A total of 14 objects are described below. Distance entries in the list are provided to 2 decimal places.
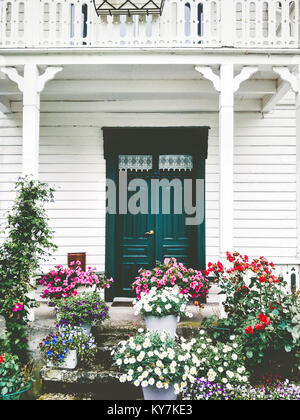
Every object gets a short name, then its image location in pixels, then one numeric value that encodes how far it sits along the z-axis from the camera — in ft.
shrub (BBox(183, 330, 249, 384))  12.50
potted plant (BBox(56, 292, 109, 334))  14.98
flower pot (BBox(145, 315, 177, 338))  14.73
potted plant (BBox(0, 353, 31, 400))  12.67
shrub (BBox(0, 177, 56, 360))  14.67
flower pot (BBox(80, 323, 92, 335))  15.25
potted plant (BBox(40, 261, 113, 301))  17.12
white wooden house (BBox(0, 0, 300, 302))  22.43
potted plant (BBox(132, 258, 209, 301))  16.89
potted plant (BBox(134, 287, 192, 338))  14.61
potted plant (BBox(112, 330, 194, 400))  11.99
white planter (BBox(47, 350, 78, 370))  14.02
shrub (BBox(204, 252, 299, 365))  13.17
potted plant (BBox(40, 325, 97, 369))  13.97
